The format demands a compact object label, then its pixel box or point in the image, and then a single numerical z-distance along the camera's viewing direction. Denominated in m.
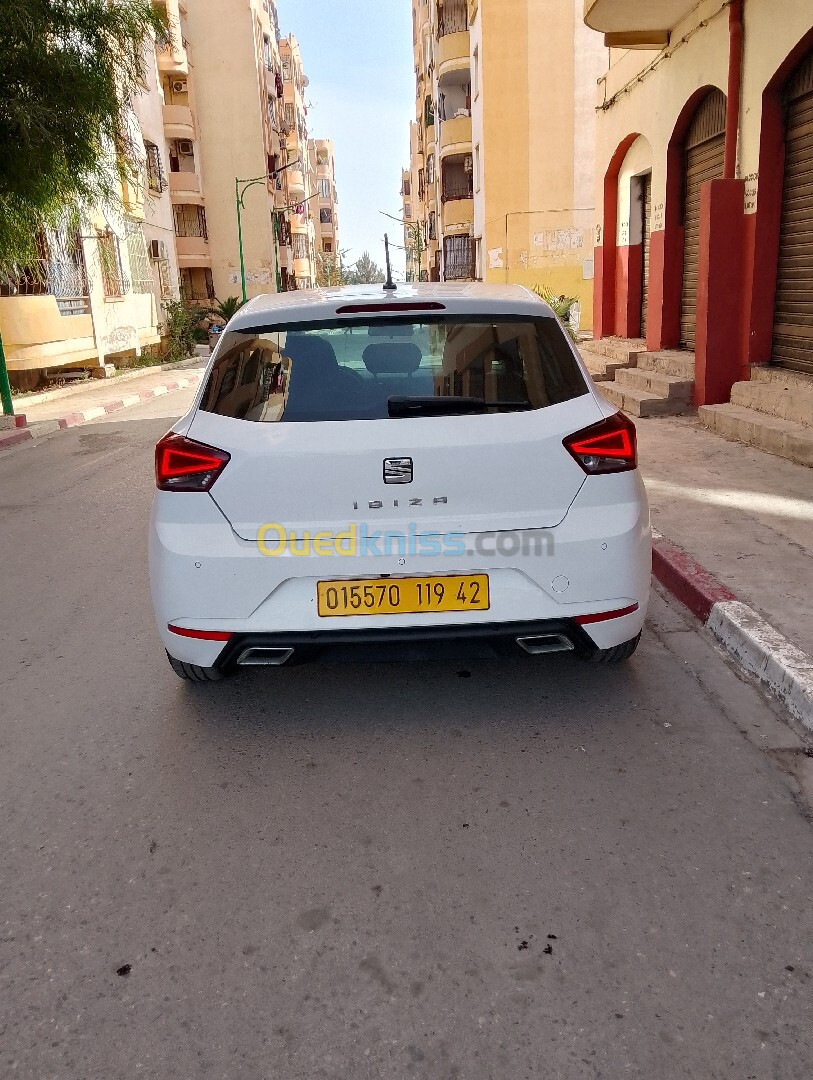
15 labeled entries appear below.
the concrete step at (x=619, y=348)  15.26
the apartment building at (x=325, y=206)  105.06
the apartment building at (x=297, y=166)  71.12
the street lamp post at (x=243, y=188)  47.53
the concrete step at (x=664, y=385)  11.66
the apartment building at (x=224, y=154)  49.38
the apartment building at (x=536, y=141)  34.66
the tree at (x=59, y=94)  12.25
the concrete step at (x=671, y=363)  12.41
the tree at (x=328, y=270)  95.05
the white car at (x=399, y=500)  3.27
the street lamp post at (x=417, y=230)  59.67
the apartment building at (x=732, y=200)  9.55
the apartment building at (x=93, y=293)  20.03
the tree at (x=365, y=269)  163.00
